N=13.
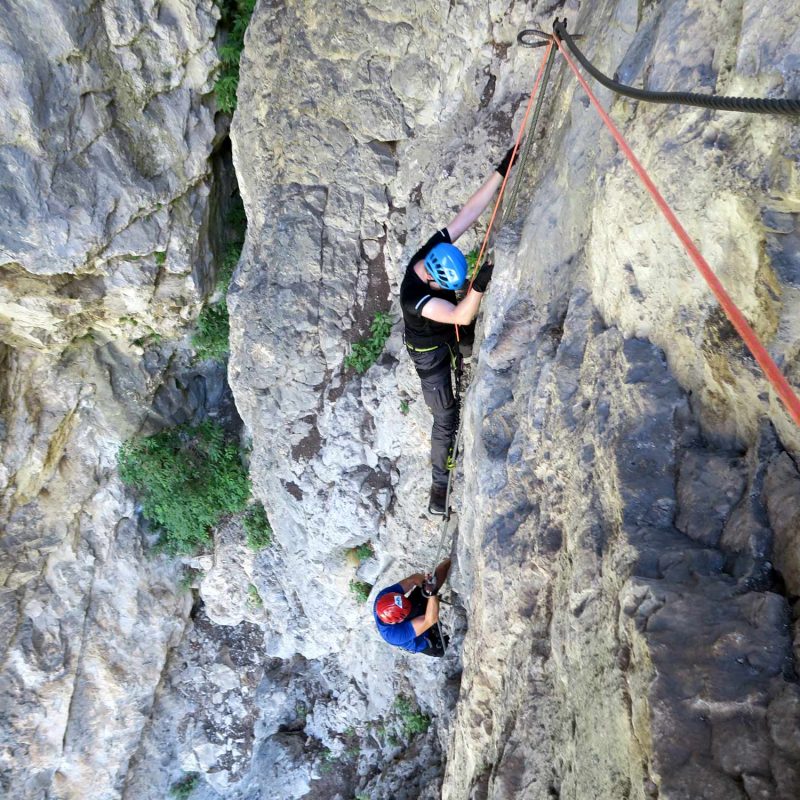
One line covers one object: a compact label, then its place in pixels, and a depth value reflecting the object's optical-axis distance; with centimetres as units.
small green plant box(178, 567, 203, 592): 1016
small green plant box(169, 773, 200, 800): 1022
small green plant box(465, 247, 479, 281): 555
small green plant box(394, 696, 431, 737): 779
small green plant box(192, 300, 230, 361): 885
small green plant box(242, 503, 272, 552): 918
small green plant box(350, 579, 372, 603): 815
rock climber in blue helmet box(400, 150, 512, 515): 473
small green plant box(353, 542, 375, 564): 787
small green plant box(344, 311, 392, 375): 700
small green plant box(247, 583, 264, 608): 971
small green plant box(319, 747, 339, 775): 930
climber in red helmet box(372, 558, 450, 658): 609
